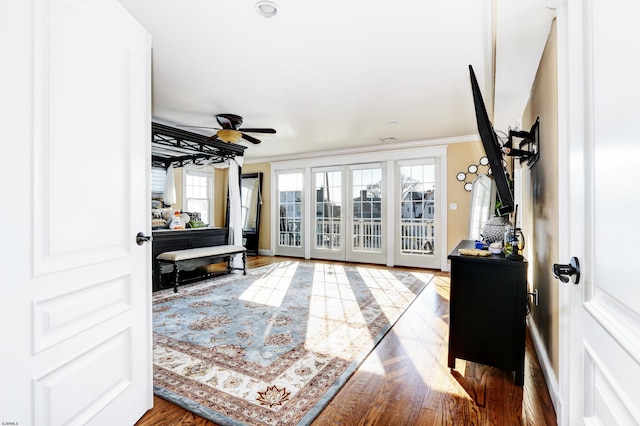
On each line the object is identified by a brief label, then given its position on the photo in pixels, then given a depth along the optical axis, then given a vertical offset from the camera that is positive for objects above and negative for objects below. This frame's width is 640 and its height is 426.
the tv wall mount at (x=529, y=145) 2.32 +0.56
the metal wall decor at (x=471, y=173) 5.17 +0.70
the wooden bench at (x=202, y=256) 4.21 -0.62
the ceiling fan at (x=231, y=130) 4.09 +1.12
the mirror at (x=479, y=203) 4.72 +0.17
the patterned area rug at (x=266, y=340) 1.71 -1.04
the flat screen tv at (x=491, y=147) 1.96 +0.43
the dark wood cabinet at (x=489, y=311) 1.85 -0.62
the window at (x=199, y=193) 7.22 +0.49
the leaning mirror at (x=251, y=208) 7.61 +0.13
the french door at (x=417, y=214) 5.73 -0.01
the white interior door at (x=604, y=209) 0.63 +0.01
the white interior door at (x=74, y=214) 0.97 +0.00
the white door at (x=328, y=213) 6.64 +0.01
